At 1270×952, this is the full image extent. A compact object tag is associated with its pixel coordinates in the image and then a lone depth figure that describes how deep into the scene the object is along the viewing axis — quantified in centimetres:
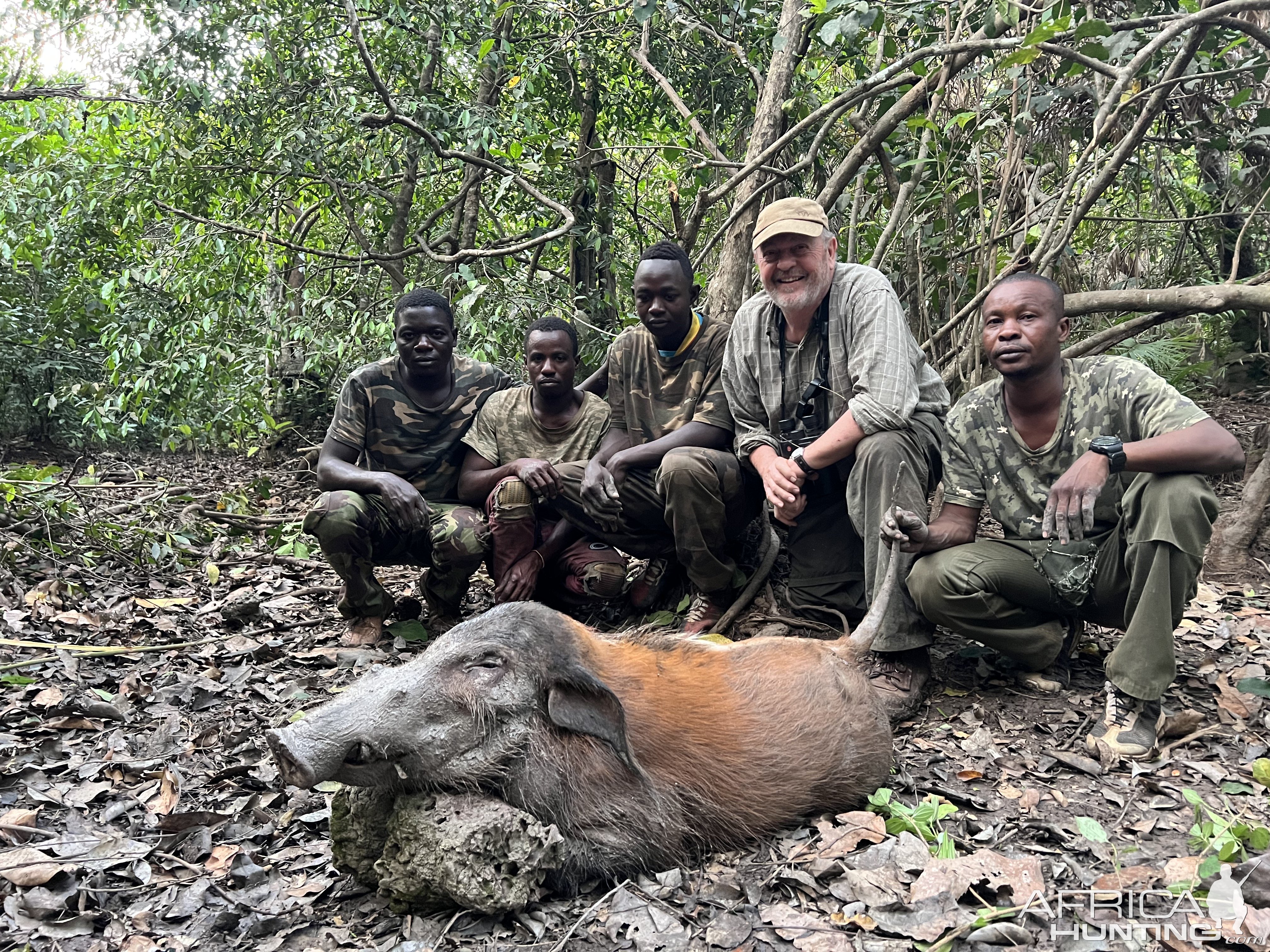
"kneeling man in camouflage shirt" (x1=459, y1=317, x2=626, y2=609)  517
